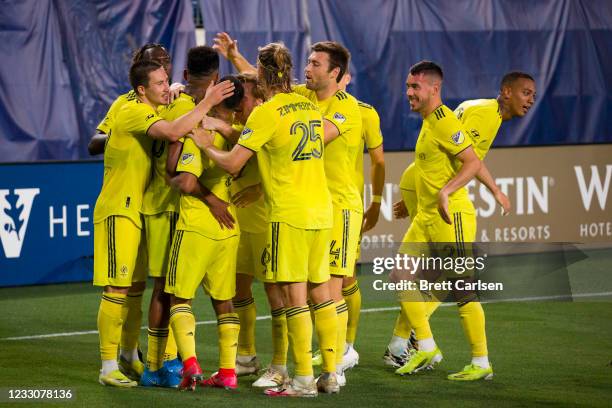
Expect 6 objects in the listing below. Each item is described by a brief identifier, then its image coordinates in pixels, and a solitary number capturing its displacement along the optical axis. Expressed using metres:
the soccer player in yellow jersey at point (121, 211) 15.96
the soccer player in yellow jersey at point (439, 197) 16.80
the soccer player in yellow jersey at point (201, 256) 15.49
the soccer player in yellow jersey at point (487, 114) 18.00
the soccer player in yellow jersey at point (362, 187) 17.56
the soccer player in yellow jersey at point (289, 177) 15.06
